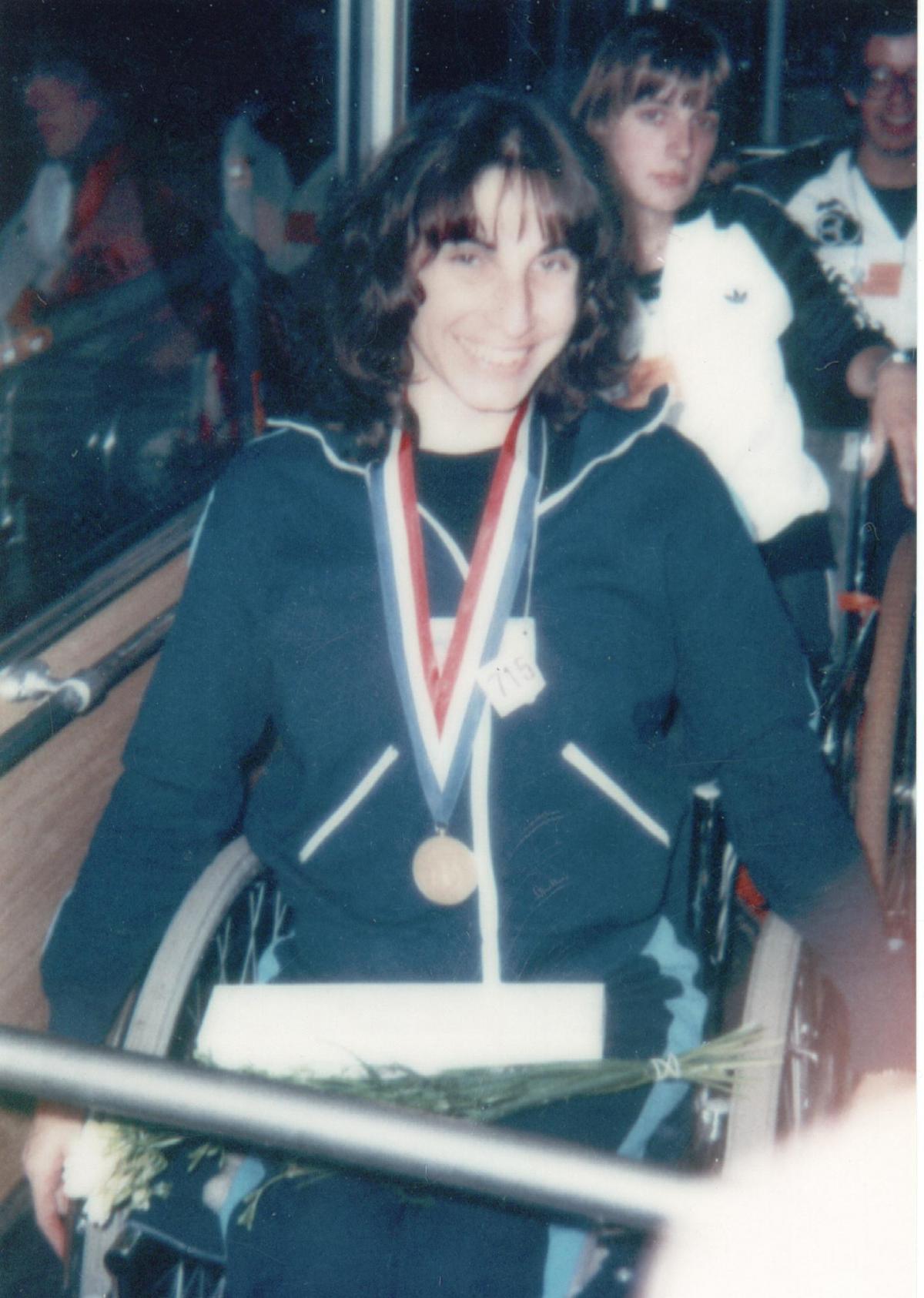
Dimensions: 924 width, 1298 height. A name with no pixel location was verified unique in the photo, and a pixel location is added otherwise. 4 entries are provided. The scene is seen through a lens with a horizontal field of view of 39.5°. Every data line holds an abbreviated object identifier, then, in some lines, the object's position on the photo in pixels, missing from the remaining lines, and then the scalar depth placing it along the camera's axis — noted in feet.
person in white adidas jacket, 7.02
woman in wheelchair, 4.75
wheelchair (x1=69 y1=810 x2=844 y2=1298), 4.37
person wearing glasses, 8.70
